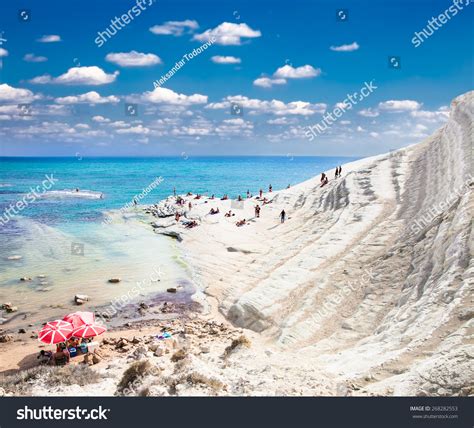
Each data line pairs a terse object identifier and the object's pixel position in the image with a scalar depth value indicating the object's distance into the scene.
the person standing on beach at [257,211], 48.84
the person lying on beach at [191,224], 46.03
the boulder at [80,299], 25.33
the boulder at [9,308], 24.24
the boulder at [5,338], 20.75
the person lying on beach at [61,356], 17.86
